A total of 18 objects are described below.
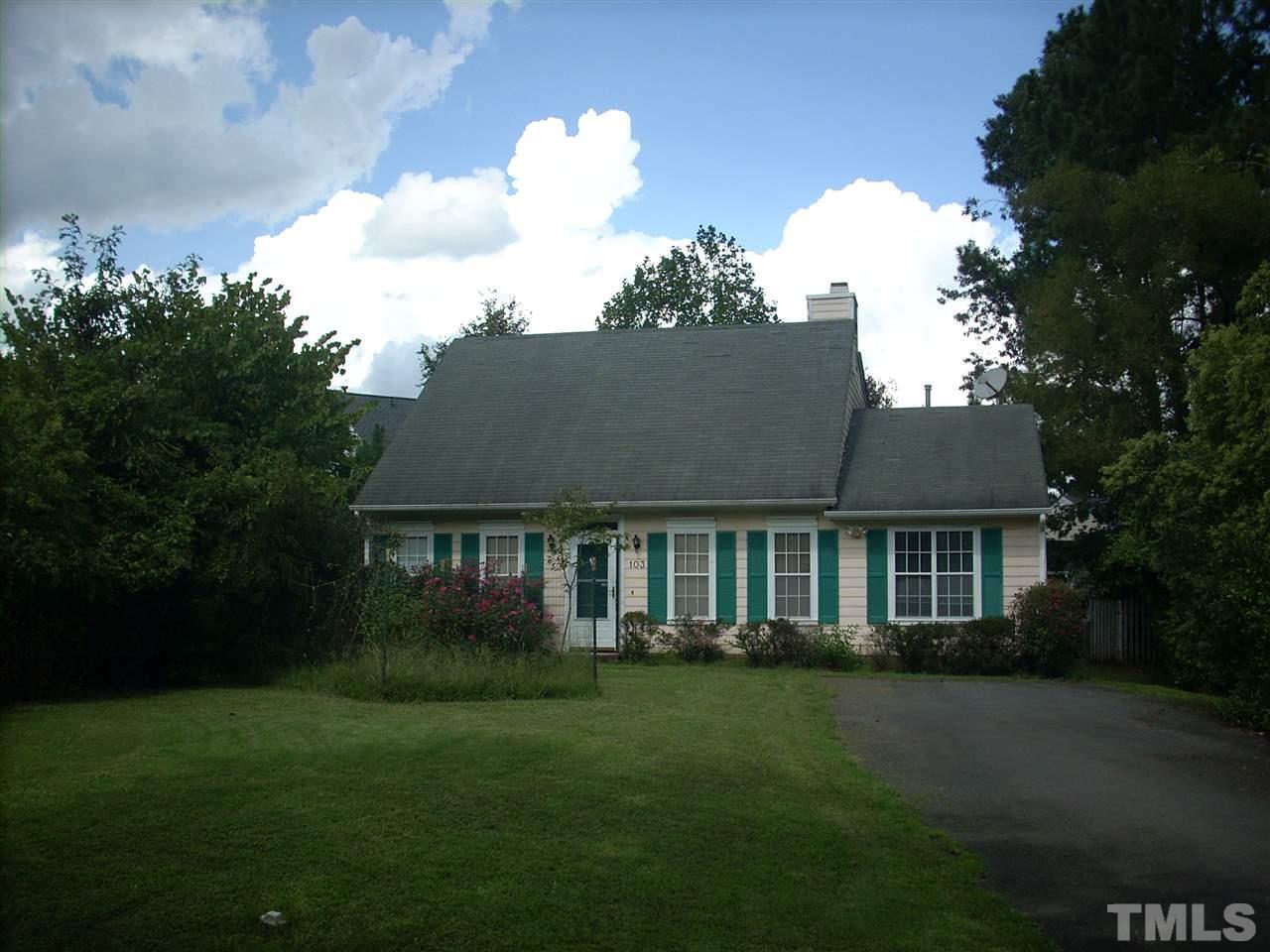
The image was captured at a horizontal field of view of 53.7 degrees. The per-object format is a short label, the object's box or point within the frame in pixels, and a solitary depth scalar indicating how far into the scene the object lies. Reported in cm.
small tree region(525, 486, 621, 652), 1881
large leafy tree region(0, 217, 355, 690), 1379
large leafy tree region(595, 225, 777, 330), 4612
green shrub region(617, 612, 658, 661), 2094
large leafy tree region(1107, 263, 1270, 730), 1275
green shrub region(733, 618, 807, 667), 1972
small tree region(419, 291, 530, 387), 4753
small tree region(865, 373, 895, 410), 4741
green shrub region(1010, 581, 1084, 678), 1870
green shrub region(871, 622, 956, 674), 1923
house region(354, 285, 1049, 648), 2052
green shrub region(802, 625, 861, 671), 1967
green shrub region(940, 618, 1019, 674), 1897
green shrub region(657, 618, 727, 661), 2066
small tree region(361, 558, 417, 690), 1559
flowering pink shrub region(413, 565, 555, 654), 1609
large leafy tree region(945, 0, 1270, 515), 2264
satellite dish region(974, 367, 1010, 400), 2609
